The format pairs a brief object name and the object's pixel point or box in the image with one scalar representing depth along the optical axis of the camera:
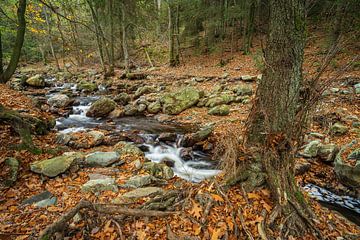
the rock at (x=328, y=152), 5.50
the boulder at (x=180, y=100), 9.94
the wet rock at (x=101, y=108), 9.89
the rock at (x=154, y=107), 10.19
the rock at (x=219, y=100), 9.91
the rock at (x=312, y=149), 5.79
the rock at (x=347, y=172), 4.59
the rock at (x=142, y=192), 3.54
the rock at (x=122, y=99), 11.77
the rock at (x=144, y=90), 12.50
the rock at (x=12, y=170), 3.65
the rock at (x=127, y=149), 5.70
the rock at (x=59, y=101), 10.95
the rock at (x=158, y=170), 4.80
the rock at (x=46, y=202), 3.31
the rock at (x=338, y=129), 6.20
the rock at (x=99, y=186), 3.82
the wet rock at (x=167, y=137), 7.46
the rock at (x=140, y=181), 4.13
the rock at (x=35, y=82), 15.83
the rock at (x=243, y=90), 10.44
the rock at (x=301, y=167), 5.31
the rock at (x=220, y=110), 9.09
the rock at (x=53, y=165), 4.11
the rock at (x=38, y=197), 3.36
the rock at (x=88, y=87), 14.99
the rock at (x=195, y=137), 7.02
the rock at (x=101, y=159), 4.88
